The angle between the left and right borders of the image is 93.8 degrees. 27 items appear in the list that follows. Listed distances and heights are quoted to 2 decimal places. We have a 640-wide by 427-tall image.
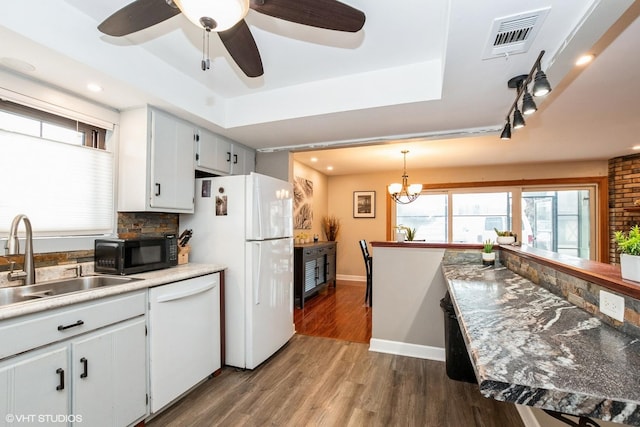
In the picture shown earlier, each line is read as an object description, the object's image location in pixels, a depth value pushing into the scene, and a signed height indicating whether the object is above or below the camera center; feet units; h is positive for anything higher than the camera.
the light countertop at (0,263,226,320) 4.45 -1.40
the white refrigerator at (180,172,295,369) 8.70 -1.05
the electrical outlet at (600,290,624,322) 3.70 -1.13
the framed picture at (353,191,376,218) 21.15 +0.88
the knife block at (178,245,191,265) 8.91 -1.17
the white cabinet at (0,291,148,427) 4.42 -2.56
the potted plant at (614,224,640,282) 3.68 -0.46
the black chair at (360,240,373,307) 15.09 -3.19
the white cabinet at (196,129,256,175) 9.40 +2.10
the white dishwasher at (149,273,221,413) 6.51 -2.90
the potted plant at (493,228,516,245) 9.60 -0.68
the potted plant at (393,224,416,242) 11.27 -0.73
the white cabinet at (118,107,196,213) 7.72 +1.43
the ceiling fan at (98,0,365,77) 3.64 +2.85
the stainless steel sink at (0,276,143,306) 5.55 -1.49
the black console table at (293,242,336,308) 14.87 -2.85
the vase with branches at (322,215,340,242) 21.16 -0.77
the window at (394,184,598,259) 17.39 +0.13
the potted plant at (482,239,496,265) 8.83 -1.13
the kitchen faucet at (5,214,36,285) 5.39 -0.67
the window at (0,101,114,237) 6.09 +0.94
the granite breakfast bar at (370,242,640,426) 2.43 -1.41
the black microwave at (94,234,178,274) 6.89 -0.96
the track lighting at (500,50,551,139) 4.72 +2.11
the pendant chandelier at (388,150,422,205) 14.82 +1.42
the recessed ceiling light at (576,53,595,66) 6.02 +3.26
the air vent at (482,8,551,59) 4.48 +2.98
